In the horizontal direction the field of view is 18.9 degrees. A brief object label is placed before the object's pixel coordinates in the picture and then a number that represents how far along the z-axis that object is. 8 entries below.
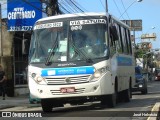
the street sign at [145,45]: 113.84
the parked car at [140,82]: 31.12
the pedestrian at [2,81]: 24.72
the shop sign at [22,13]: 29.00
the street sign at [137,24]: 95.19
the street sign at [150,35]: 101.06
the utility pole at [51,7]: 26.45
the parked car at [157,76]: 84.38
